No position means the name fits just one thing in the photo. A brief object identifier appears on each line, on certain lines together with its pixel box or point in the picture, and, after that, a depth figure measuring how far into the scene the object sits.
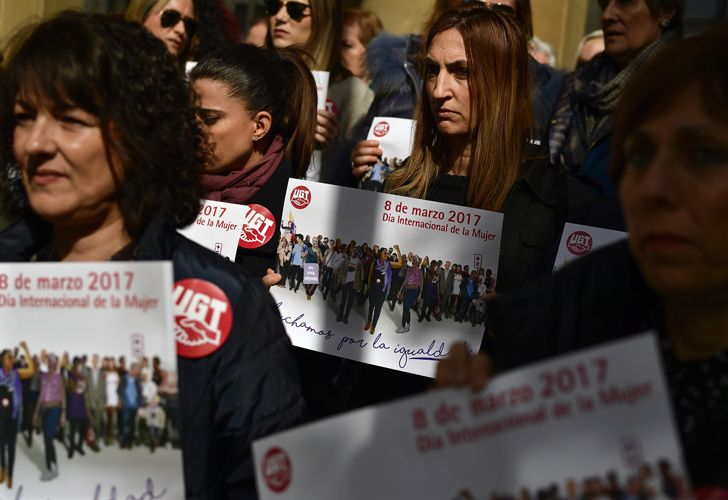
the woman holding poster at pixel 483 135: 3.81
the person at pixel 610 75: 4.71
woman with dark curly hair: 2.34
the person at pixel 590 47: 6.01
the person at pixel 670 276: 1.78
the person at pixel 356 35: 6.13
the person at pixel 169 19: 5.45
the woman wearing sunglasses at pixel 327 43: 5.27
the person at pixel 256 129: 4.03
